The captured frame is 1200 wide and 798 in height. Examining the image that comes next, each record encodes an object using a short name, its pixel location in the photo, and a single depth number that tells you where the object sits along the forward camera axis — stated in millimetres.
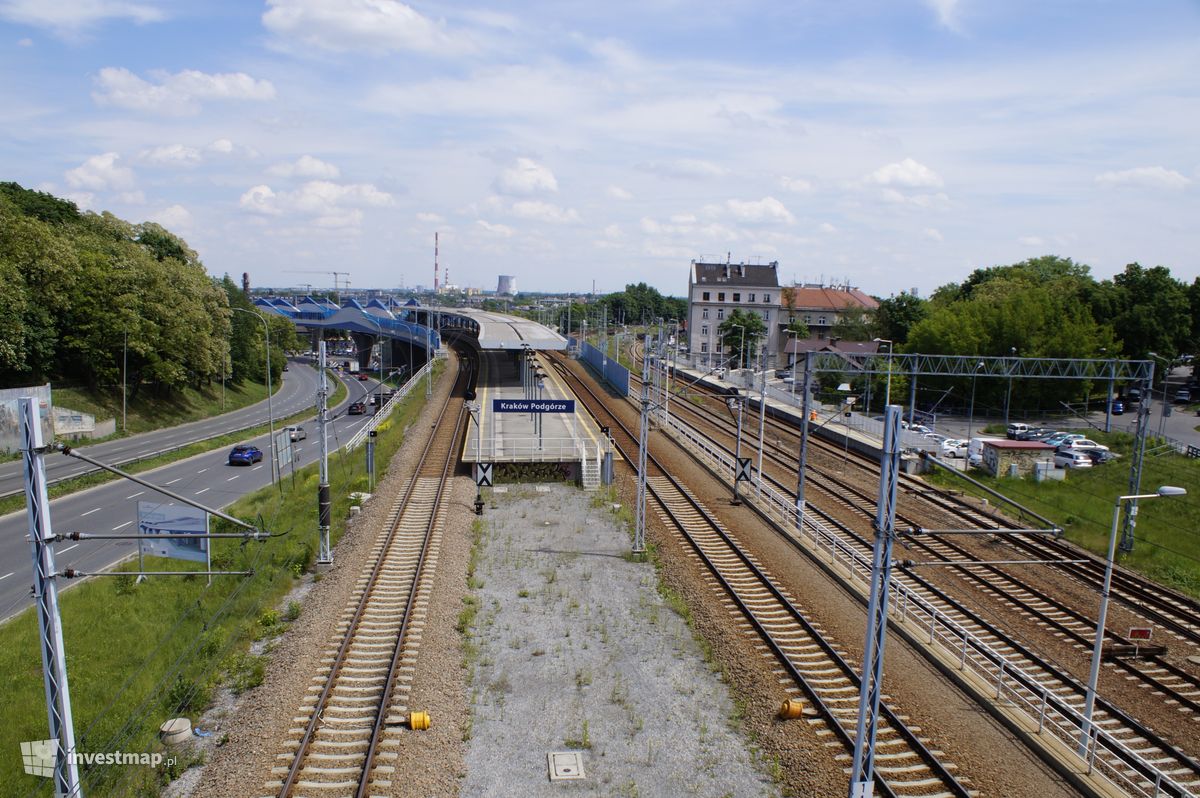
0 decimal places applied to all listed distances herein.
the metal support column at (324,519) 19812
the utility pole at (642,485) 20234
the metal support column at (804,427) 24141
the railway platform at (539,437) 29436
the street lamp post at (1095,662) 11398
